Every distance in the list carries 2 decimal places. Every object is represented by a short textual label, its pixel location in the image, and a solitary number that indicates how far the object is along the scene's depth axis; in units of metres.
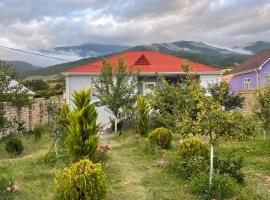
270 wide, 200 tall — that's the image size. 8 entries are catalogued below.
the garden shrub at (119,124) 24.93
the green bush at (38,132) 20.88
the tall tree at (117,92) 23.45
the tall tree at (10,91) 18.64
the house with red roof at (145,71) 28.61
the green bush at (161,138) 15.38
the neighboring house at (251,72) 39.72
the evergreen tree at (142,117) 21.19
